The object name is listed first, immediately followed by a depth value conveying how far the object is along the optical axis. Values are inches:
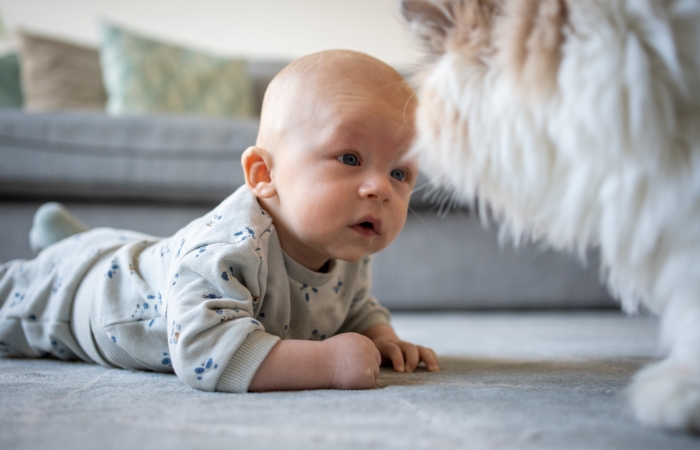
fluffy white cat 22.3
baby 28.7
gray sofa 66.4
